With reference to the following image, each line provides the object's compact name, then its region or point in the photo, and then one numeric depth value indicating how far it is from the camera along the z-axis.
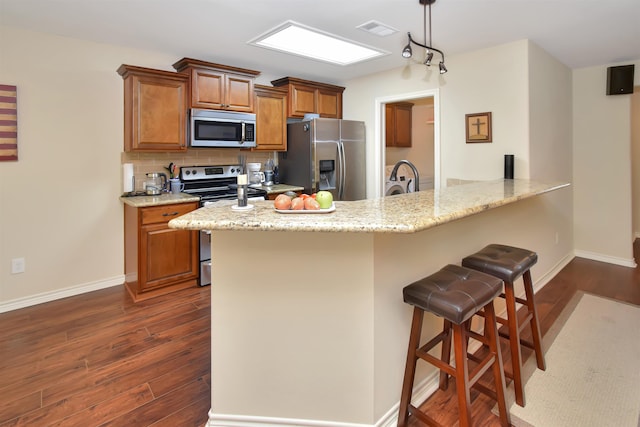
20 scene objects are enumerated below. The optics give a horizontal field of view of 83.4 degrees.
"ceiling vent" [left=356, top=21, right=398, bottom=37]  2.84
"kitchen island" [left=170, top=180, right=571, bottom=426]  1.55
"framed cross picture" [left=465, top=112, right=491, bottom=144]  3.52
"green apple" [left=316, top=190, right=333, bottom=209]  1.58
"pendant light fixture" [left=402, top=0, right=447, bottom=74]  2.46
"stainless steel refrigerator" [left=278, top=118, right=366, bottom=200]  4.25
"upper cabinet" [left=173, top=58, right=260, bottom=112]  3.61
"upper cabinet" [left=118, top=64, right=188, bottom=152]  3.33
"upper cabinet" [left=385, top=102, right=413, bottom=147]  5.76
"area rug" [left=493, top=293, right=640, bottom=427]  1.80
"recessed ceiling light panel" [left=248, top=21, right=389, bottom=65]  2.60
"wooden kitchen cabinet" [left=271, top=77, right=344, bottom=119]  4.48
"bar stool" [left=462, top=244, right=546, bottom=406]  1.89
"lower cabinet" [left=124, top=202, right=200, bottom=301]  3.23
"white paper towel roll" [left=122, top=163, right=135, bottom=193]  3.54
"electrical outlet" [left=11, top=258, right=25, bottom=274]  3.08
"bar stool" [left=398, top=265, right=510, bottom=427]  1.46
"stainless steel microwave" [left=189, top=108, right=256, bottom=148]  3.69
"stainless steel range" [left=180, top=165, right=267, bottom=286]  3.61
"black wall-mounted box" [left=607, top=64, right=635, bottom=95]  3.94
